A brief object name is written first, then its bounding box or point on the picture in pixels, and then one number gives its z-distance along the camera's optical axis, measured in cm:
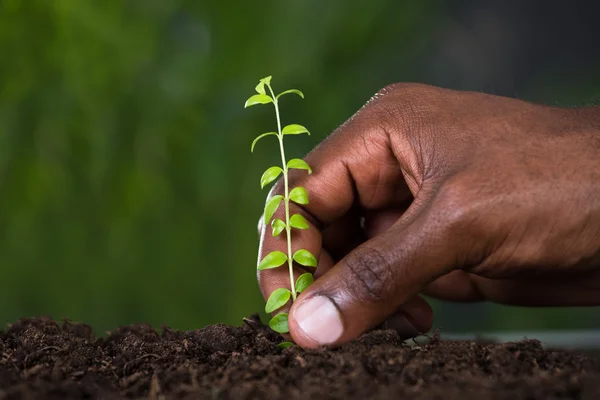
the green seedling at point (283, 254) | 52
